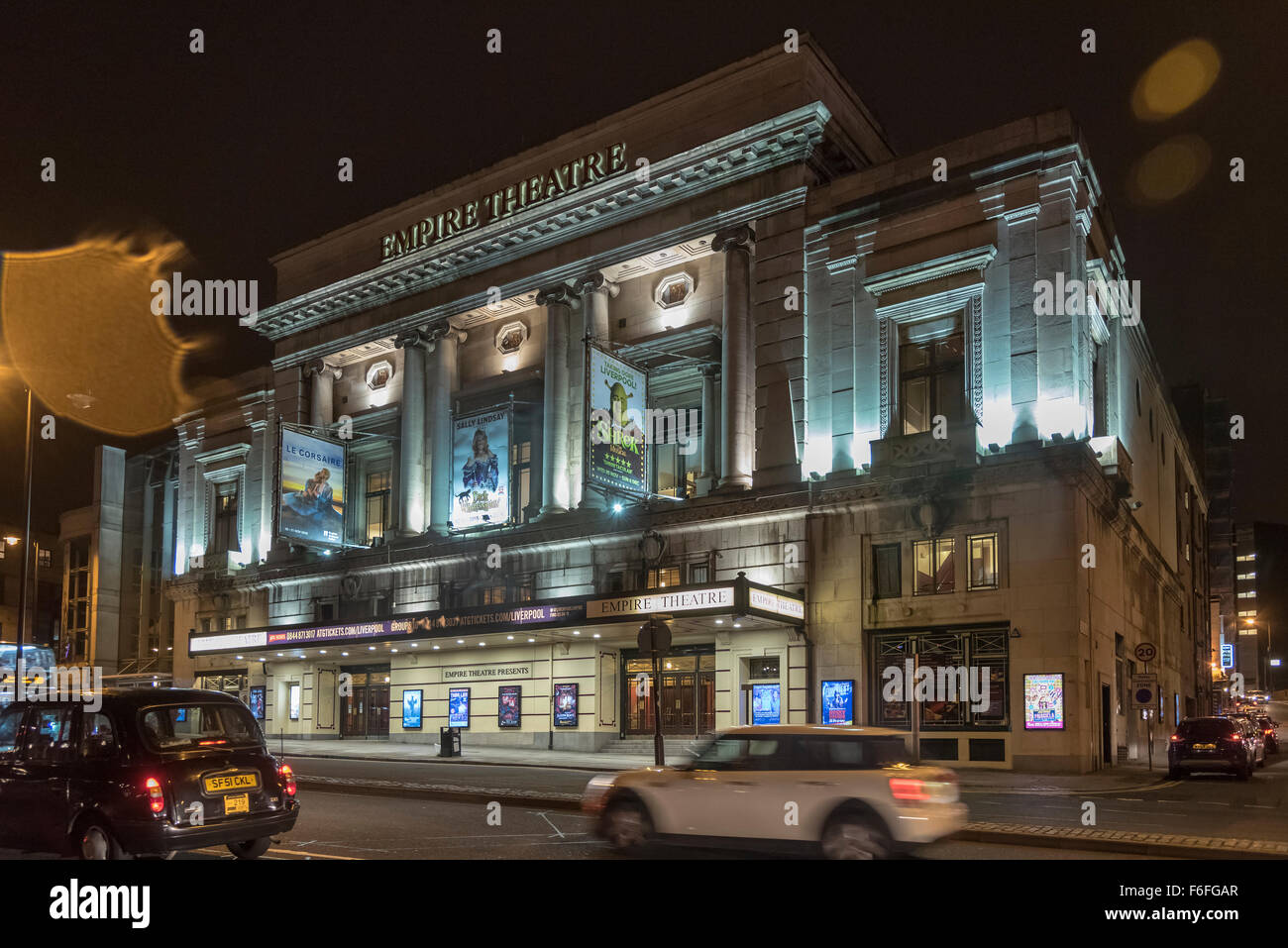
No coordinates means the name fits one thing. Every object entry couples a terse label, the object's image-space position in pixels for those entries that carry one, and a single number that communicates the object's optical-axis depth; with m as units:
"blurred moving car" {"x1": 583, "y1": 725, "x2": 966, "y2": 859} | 12.57
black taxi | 11.74
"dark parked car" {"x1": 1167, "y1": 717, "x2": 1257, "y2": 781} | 28.67
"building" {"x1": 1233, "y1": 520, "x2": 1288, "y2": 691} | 157.50
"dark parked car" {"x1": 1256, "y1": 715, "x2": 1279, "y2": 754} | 47.28
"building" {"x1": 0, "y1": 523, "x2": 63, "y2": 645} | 96.38
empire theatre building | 31.50
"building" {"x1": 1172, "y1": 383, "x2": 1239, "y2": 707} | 104.75
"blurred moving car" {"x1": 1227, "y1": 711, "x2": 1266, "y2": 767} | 34.02
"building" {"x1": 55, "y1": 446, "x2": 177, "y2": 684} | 73.19
